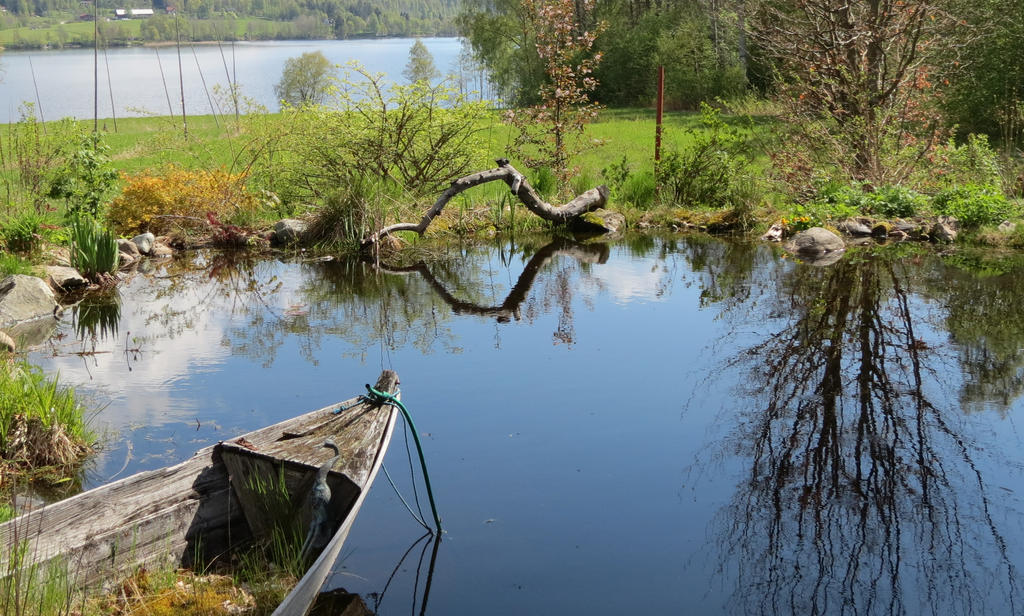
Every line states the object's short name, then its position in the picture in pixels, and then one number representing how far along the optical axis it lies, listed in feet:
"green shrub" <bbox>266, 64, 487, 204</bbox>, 47.88
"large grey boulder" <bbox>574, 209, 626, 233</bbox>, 50.60
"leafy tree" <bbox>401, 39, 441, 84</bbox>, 153.38
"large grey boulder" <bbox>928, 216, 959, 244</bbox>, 45.06
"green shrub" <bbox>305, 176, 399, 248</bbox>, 46.24
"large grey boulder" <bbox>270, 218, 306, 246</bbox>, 47.70
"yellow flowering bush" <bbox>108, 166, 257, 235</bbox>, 48.98
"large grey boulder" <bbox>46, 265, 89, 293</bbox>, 38.45
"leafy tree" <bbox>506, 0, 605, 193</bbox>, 53.88
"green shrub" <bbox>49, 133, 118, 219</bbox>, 44.86
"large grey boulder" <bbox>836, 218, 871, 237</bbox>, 46.52
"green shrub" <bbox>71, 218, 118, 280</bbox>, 40.09
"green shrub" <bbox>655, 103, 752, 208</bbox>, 51.03
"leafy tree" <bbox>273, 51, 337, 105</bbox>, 132.16
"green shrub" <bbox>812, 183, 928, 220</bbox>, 47.16
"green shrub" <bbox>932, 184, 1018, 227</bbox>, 44.39
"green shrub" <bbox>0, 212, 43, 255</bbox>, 40.27
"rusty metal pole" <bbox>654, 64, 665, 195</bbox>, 53.08
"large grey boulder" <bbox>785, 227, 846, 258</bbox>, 43.32
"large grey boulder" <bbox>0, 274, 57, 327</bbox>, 34.09
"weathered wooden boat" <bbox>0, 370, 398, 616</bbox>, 14.98
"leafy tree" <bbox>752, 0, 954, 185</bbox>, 48.67
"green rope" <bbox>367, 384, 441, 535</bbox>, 18.86
